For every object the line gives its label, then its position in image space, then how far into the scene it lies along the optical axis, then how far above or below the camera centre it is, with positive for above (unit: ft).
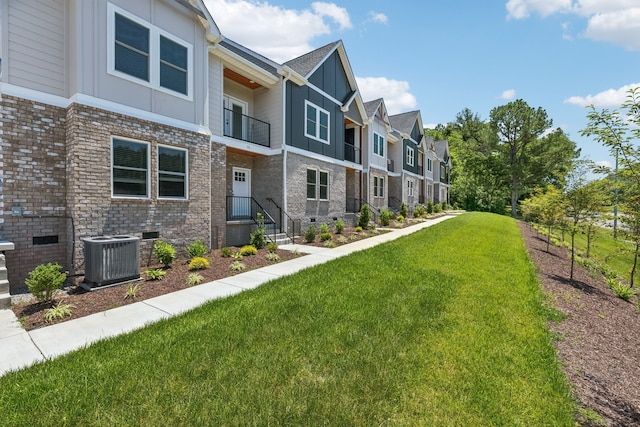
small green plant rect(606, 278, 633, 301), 23.91 -6.89
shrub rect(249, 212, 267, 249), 35.47 -4.16
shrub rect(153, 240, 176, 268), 25.32 -4.38
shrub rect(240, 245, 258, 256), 31.57 -5.04
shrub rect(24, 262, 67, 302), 16.93 -4.67
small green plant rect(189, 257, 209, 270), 25.59 -5.29
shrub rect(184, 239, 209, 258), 28.58 -4.53
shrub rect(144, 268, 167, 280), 22.85 -5.61
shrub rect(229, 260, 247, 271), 25.93 -5.59
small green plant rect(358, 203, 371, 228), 57.21 -2.26
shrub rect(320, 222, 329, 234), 43.66 -3.50
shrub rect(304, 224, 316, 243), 42.09 -4.27
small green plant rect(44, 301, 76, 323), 15.48 -6.07
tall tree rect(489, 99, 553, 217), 125.59 +34.82
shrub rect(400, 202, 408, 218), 74.10 -0.89
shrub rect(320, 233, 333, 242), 42.02 -4.50
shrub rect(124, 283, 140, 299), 19.13 -5.99
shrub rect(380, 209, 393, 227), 63.52 -2.67
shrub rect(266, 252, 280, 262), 30.07 -5.40
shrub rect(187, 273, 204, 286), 21.99 -5.82
